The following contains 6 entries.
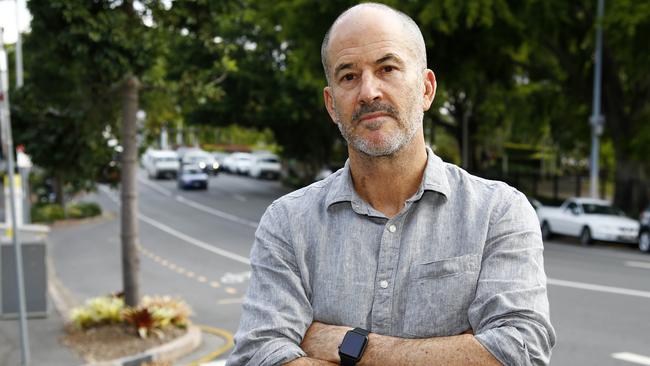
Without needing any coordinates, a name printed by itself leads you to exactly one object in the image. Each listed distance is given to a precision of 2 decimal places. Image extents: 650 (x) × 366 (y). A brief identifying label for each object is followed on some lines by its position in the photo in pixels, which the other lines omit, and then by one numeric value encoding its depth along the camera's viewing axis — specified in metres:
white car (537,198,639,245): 21.78
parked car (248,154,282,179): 58.41
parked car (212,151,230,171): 67.56
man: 2.28
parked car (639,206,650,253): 20.76
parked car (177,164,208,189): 46.31
